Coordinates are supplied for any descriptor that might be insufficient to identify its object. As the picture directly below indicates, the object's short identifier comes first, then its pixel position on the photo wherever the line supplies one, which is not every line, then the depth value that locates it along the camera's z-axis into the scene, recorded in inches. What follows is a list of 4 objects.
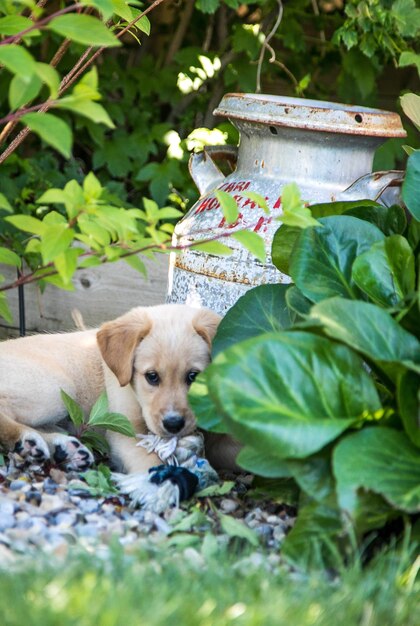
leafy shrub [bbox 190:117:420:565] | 93.5
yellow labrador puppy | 129.4
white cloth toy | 116.3
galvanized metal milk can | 145.1
